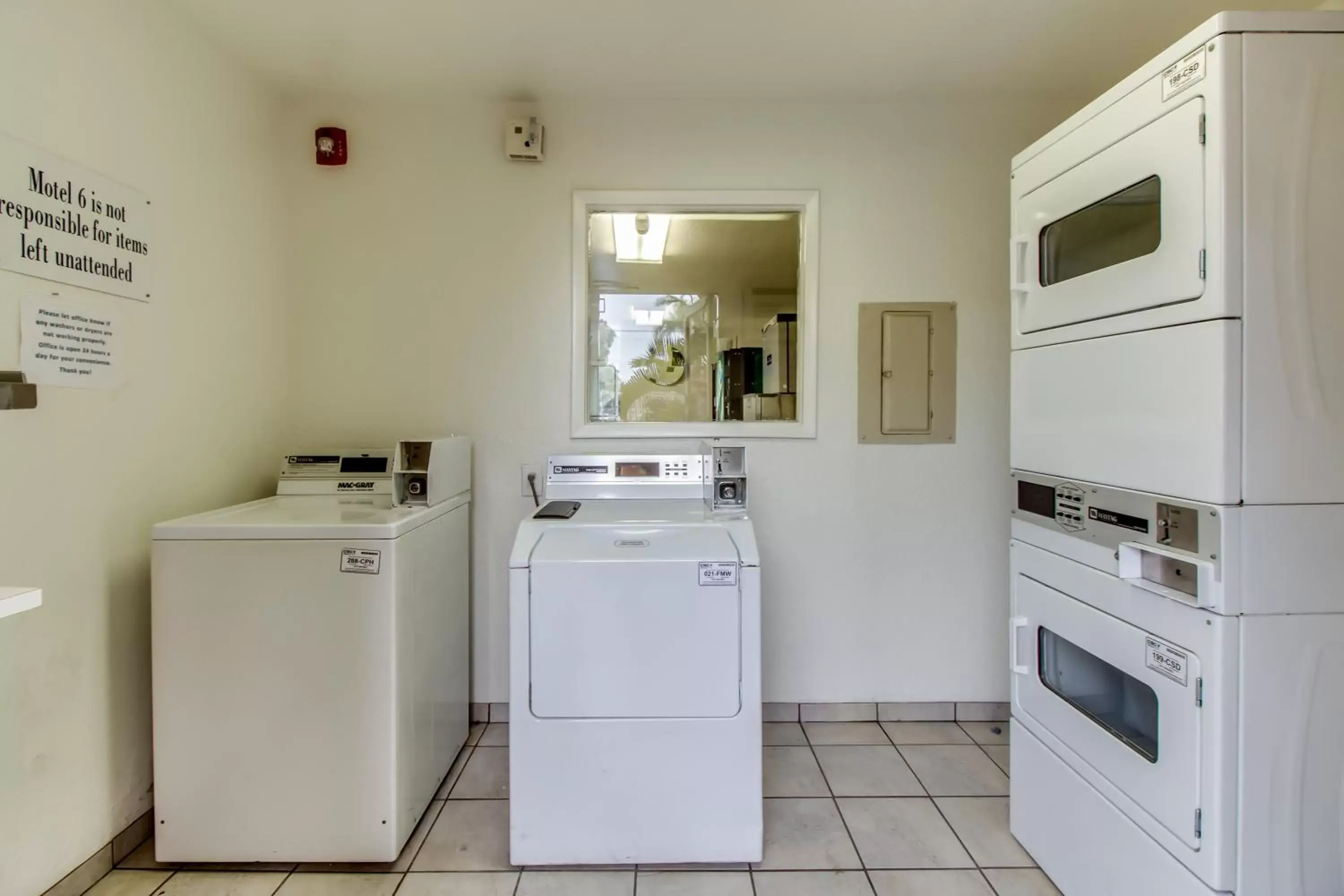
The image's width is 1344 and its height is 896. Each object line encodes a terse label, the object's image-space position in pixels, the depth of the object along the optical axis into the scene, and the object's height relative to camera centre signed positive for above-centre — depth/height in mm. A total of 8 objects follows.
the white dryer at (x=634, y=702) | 1606 -698
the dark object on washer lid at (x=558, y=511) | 1902 -236
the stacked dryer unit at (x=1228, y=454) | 1119 -27
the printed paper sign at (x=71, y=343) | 1476 +247
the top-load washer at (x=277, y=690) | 1630 -679
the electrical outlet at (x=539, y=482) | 2473 -176
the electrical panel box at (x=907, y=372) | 2461 +277
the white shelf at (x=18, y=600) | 990 -270
